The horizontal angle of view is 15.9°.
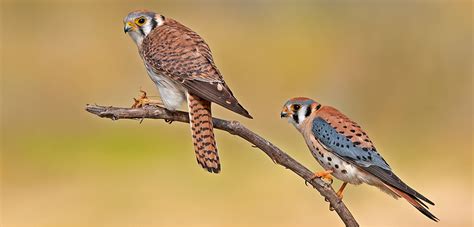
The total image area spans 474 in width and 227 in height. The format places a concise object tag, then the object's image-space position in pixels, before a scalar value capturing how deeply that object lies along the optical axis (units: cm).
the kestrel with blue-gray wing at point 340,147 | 865
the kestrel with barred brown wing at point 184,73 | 761
